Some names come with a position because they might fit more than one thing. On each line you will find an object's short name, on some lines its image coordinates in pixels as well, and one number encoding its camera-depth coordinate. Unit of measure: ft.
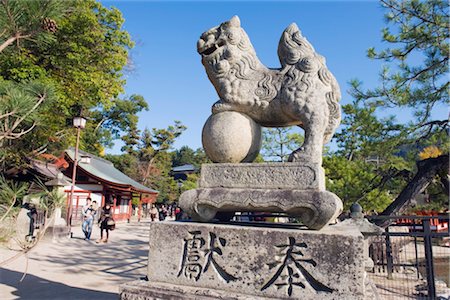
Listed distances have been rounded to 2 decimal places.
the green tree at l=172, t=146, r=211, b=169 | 175.63
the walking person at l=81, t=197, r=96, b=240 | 34.42
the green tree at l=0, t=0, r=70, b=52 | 10.34
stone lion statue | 7.95
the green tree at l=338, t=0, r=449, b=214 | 19.85
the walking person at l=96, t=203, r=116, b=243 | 32.09
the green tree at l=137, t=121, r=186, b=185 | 99.09
